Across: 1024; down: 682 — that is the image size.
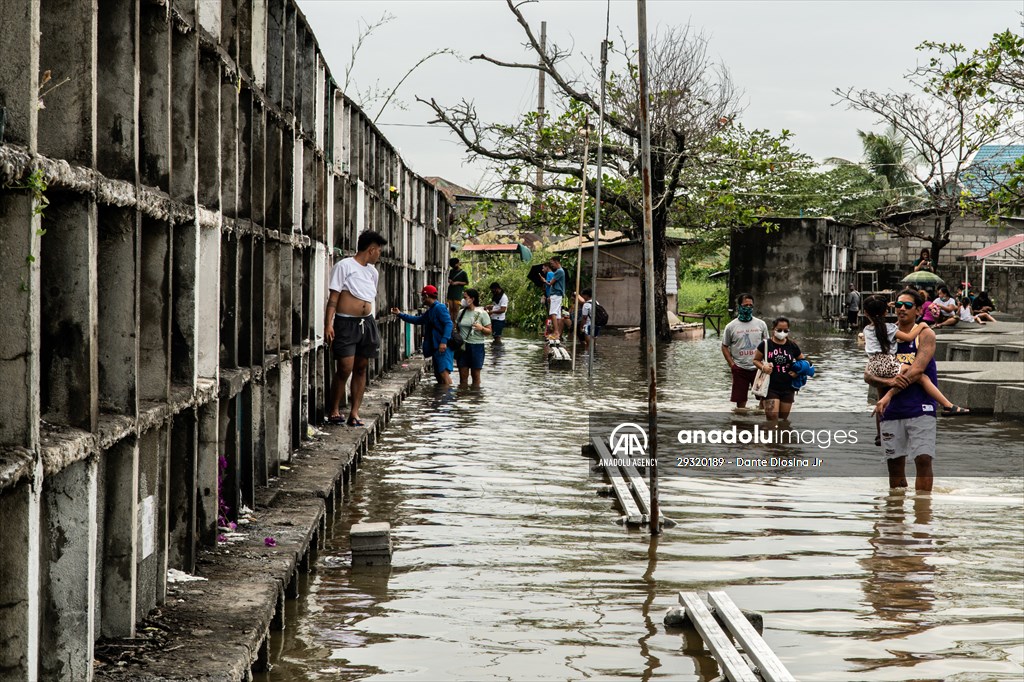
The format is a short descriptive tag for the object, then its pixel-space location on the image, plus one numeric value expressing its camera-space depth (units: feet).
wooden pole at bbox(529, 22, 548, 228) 103.72
